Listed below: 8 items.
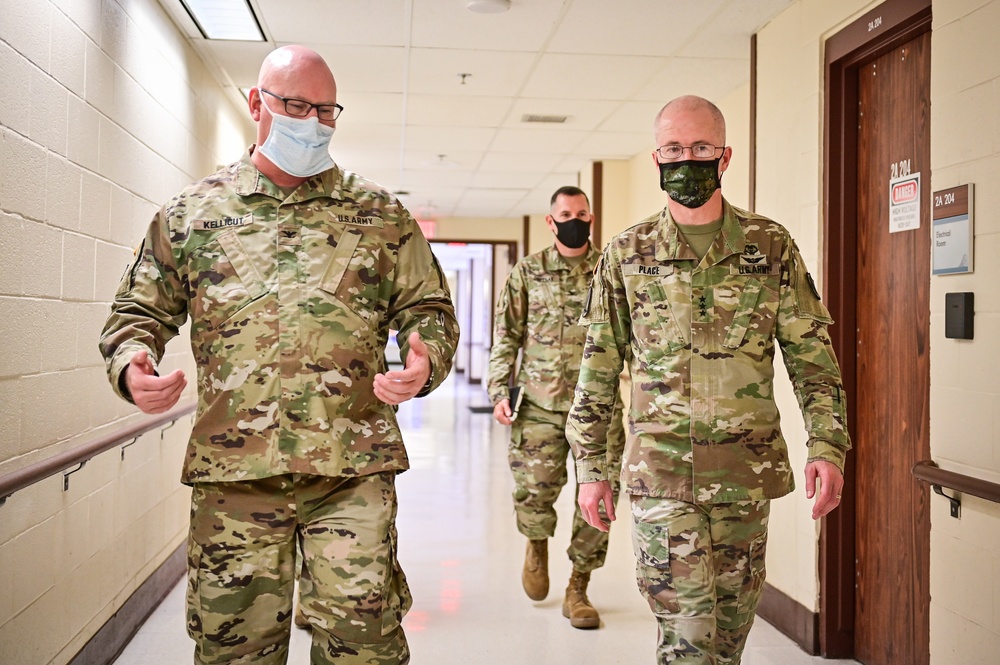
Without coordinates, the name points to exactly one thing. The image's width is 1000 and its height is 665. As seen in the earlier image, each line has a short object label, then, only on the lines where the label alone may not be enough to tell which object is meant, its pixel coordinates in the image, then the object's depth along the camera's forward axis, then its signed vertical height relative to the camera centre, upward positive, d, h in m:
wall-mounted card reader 2.37 +0.09
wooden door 2.82 -0.06
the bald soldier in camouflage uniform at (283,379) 1.83 -0.08
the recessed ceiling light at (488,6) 3.77 +1.47
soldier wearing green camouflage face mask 2.01 -0.12
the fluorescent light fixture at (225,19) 3.82 +1.48
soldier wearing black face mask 3.54 -0.14
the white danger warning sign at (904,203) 2.87 +0.49
